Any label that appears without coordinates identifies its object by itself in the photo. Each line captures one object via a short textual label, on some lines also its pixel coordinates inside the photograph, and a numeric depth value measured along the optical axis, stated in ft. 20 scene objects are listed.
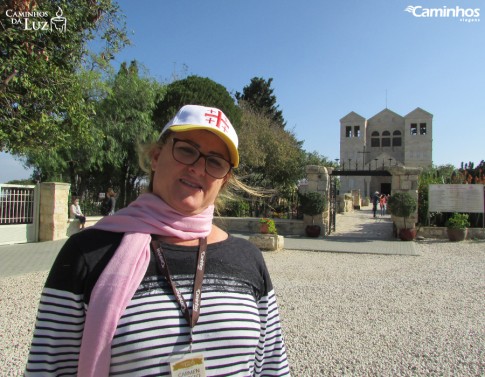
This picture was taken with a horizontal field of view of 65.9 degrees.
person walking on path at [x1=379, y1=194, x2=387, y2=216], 85.35
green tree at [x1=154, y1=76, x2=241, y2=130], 57.88
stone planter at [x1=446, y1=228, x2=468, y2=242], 42.42
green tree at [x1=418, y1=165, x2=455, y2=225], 47.26
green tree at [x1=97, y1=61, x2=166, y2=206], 59.31
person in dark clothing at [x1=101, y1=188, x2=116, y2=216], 44.24
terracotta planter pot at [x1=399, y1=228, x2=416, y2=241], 43.25
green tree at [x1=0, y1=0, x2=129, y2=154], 18.61
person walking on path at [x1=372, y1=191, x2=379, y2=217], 79.73
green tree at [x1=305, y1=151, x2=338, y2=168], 113.66
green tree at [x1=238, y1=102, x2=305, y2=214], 67.15
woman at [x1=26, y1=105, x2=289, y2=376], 3.63
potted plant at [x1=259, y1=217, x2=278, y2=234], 35.27
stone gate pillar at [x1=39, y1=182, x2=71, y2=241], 39.22
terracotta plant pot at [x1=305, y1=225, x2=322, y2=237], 45.80
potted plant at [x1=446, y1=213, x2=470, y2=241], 42.45
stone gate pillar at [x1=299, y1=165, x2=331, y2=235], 46.75
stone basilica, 205.05
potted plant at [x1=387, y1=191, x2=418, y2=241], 42.35
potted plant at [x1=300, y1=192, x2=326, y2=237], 45.01
